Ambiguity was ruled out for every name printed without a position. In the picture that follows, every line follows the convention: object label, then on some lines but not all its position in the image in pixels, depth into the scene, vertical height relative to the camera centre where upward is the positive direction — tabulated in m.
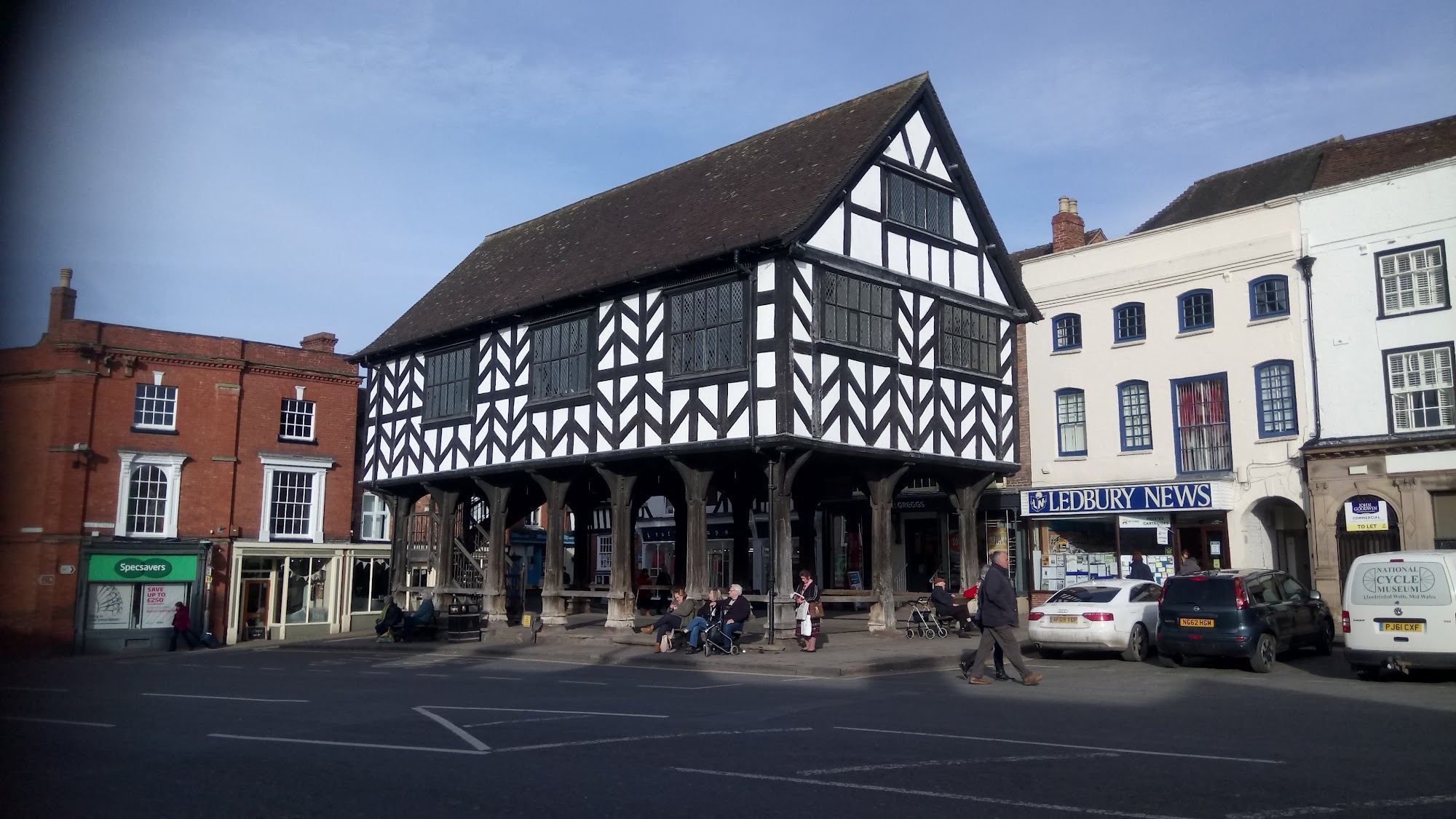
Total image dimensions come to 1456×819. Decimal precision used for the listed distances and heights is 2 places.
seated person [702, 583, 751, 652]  19.28 -0.93
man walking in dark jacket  13.96 -0.65
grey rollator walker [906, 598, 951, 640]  21.94 -1.27
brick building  28.77 +2.00
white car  17.78 -0.95
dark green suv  15.82 -0.81
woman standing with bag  19.22 -0.90
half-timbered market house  20.14 +4.01
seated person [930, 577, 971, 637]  21.48 -0.85
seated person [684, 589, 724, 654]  19.61 -1.05
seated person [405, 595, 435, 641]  25.86 -1.30
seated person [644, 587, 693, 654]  19.95 -1.15
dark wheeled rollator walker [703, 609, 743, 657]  19.23 -1.36
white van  13.55 -0.64
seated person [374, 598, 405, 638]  26.30 -1.38
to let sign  21.27 +0.84
